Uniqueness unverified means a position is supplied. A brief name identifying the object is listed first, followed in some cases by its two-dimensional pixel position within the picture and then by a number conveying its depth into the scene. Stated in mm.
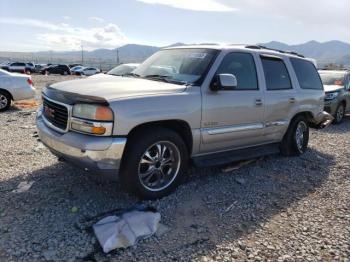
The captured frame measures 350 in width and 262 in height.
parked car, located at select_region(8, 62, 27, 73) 41962
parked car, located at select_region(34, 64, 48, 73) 48472
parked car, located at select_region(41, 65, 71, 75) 47406
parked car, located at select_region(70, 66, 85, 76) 48406
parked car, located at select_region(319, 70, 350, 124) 11103
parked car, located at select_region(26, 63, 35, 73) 47516
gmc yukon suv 3982
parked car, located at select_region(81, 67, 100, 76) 49266
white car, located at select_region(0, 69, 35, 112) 10891
